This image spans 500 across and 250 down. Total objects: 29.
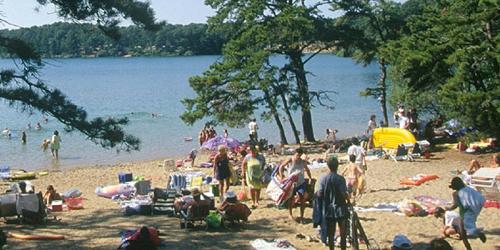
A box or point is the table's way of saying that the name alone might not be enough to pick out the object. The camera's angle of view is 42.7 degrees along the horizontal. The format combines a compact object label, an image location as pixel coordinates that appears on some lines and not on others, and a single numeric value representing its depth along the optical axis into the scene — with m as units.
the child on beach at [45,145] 31.75
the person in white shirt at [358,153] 14.98
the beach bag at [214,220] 11.53
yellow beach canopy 21.22
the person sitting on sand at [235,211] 11.63
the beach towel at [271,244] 9.88
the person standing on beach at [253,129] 26.13
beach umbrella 22.36
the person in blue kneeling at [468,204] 9.05
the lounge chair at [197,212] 11.51
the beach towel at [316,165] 19.64
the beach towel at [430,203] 12.28
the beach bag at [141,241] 8.65
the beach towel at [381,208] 12.72
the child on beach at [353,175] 13.29
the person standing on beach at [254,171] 13.13
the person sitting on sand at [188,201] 11.57
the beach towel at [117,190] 16.34
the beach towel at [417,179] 15.61
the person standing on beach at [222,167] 14.12
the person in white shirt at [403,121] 23.05
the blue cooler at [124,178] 18.11
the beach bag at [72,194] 15.67
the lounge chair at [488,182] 12.48
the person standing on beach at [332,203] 9.11
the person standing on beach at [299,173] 11.85
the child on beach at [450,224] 10.05
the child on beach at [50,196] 14.80
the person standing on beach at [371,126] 24.91
